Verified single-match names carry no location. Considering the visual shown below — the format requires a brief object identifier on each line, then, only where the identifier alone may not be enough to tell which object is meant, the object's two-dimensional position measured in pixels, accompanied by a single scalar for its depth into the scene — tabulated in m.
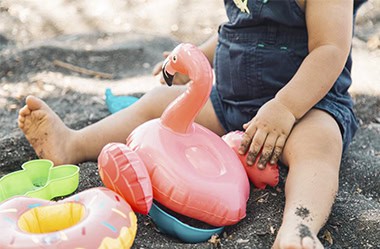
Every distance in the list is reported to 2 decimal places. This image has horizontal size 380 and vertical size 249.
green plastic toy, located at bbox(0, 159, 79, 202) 1.29
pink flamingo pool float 1.10
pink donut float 0.96
